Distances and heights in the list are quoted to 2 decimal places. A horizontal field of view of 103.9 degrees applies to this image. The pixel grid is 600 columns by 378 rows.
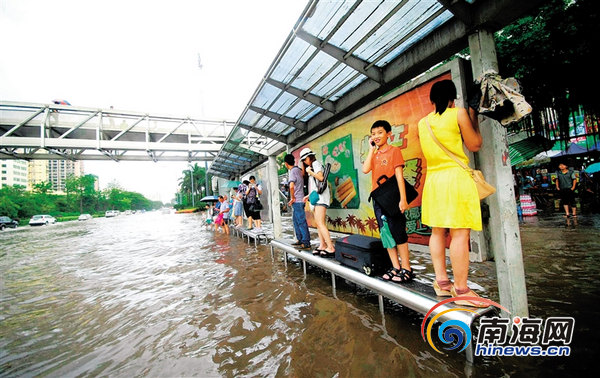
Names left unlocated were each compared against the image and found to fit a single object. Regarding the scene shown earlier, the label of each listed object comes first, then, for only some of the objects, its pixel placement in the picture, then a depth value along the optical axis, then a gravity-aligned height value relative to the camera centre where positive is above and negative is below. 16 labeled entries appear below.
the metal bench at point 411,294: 1.83 -0.97
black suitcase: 2.87 -0.75
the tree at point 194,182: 62.88 +8.04
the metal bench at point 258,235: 7.16 -0.91
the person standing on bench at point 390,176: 2.61 +0.19
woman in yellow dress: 2.02 +0.00
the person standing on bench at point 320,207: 4.02 -0.11
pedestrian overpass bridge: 12.57 +5.13
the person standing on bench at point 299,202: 4.67 +0.01
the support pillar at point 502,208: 2.13 -0.21
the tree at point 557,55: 4.86 +2.96
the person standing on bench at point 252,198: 8.19 +0.29
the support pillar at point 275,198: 6.91 +0.16
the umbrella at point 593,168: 9.24 +0.41
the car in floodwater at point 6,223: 29.59 +0.27
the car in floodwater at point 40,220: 33.61 +0.32
